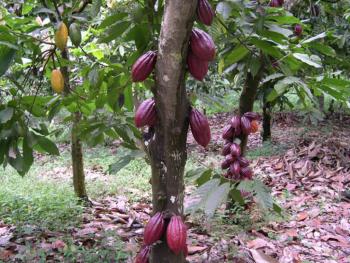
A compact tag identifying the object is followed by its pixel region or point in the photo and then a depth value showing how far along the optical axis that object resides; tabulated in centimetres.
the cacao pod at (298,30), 261
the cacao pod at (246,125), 234
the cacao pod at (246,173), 233
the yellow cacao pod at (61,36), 173
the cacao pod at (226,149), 241
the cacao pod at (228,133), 242
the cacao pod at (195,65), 111
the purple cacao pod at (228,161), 236
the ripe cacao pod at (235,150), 234
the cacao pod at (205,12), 115
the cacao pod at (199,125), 117
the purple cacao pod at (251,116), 237
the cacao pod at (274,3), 225
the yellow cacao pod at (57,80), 184
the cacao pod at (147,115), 116
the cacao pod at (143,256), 129
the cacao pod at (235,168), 234
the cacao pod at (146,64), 114
